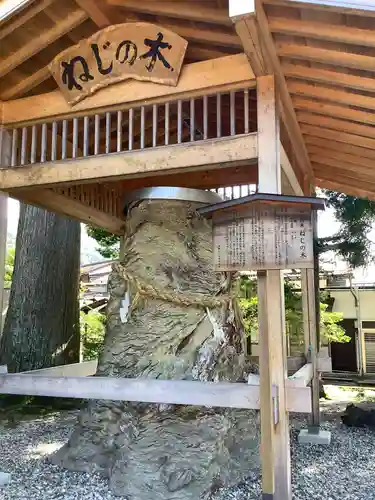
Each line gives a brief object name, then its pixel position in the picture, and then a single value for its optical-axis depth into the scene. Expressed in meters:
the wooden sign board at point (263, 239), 2.43
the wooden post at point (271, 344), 2.54
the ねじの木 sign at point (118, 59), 2.99
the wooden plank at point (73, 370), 3.58
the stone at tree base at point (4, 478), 3.31
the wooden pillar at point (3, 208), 3.44
